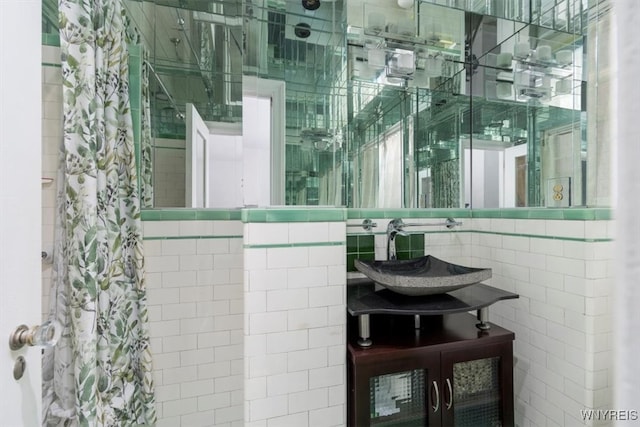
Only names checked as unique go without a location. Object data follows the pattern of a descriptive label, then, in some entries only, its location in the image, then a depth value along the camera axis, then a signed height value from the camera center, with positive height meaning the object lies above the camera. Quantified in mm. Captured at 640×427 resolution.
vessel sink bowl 1305 -301
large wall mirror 1346 +599
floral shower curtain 1282 -156
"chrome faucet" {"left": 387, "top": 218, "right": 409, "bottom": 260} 1727 -119
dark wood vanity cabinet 1289 -736
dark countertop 1308 -413
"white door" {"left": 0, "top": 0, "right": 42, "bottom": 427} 652 +32
